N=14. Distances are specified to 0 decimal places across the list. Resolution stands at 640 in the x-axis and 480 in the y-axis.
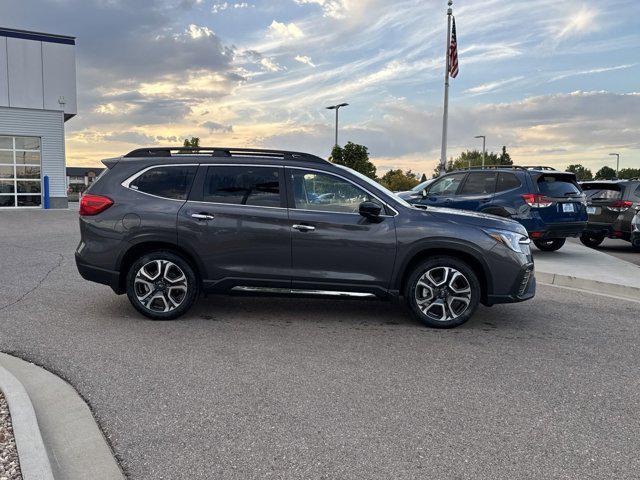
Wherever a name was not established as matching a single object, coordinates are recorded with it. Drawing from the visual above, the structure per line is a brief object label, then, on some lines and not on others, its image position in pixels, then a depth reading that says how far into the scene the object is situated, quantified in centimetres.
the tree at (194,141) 4573
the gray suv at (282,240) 574
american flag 2461
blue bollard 2780
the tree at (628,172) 11666
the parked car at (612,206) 1235
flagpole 2517
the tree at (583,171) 12519
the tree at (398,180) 7156
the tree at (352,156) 4238
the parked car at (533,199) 1052
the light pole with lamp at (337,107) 3968
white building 2636
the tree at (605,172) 12628
